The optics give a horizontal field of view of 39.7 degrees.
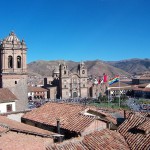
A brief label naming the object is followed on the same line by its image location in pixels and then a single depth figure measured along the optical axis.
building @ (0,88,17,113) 22.49
